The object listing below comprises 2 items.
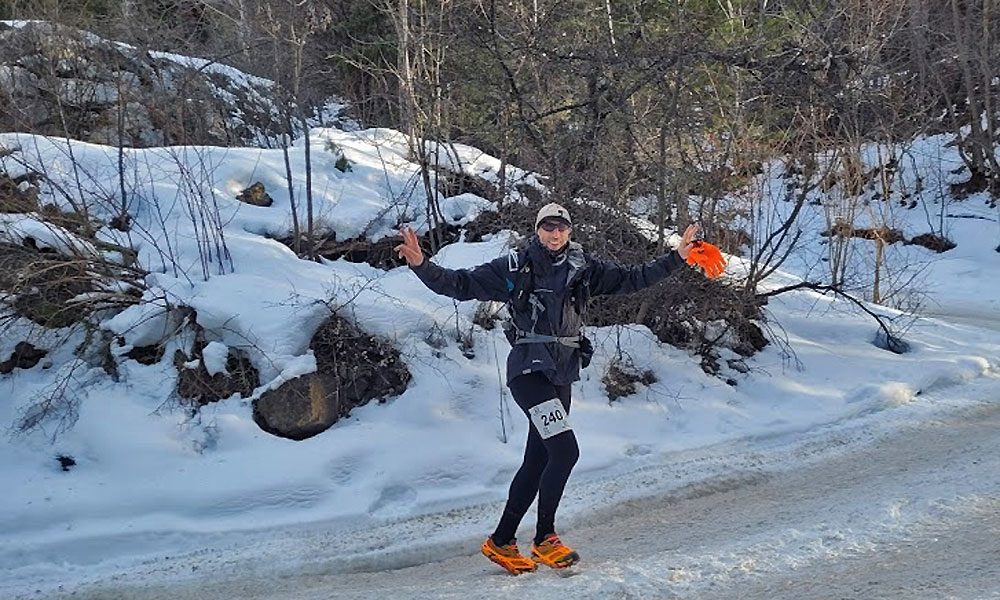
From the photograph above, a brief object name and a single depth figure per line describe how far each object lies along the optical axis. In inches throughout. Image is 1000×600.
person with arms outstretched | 162.6
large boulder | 230.2
